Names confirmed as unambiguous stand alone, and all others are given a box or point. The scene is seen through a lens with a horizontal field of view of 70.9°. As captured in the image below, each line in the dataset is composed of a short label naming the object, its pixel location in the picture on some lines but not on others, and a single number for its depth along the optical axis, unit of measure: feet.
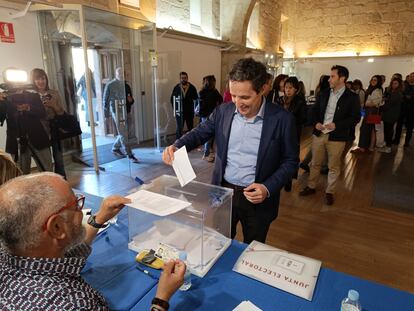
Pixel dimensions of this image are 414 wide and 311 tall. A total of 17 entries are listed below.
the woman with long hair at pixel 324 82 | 15.26
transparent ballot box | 4.37
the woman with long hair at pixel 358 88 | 23.32
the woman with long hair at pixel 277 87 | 14.75
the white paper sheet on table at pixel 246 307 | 3.40
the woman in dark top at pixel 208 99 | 18.16
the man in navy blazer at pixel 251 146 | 4.83
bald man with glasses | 2.47
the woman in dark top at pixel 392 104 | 19.29
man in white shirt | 10.86
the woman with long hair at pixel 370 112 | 19.26
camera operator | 10.61
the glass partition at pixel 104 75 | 14.02
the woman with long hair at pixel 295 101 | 12.09
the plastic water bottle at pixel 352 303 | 3.24
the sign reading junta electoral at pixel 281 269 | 3.80
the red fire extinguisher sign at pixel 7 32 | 12.28
